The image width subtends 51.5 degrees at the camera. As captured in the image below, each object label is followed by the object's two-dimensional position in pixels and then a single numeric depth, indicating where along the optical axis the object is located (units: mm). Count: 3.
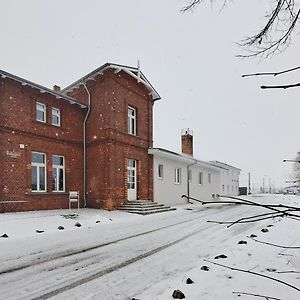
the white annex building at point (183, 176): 21438
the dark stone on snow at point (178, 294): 4137
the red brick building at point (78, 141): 14598
